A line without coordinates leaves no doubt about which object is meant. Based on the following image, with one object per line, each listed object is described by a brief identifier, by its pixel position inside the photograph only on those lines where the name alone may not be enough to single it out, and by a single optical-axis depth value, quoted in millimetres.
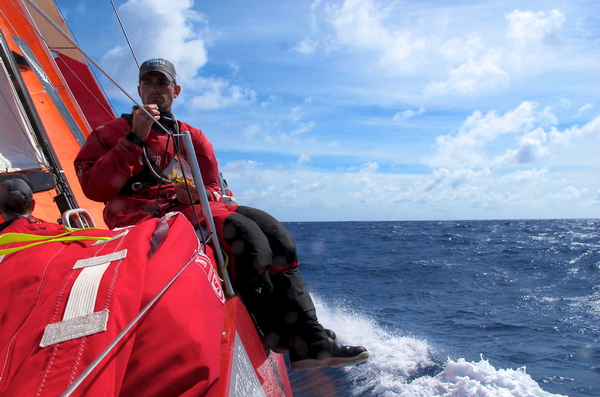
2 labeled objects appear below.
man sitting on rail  1446
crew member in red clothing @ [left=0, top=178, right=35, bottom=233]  2053
